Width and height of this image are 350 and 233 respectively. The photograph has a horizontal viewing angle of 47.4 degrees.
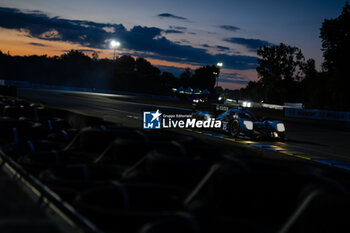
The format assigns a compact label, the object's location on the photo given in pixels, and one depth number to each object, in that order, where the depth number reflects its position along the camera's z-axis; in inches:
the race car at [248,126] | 591.6
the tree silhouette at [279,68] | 4033.0
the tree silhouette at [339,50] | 2031.3
